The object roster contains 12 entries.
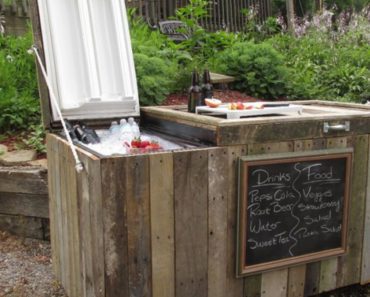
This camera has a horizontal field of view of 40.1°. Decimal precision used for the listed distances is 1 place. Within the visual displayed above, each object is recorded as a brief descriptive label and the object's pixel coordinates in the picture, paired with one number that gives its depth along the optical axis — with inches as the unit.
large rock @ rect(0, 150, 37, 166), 154.8
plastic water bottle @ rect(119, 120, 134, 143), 114.7
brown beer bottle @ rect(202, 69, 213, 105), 130.6
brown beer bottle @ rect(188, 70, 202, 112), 126.9
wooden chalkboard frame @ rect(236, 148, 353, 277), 99.1
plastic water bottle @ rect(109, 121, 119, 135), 123.9
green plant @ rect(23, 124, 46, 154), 162.6
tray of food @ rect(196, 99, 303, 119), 106.7
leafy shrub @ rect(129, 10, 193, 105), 170.4
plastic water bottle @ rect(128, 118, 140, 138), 119.8
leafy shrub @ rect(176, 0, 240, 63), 227.3
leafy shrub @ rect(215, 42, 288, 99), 203.6
